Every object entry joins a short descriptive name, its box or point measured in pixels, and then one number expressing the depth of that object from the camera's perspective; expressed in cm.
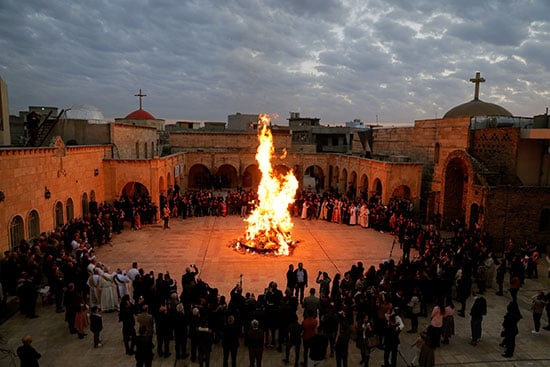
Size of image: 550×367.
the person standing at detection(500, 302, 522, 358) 893
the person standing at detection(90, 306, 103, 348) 884
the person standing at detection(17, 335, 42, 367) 702
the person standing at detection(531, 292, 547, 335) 1016
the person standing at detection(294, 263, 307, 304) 1163
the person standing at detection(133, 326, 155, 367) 771
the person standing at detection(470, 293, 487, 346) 936
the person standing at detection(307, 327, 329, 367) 752
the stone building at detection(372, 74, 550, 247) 1761
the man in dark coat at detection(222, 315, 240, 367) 800
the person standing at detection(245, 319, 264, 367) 791
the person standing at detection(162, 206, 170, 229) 2117
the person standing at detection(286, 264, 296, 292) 1153
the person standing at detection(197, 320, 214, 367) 797
